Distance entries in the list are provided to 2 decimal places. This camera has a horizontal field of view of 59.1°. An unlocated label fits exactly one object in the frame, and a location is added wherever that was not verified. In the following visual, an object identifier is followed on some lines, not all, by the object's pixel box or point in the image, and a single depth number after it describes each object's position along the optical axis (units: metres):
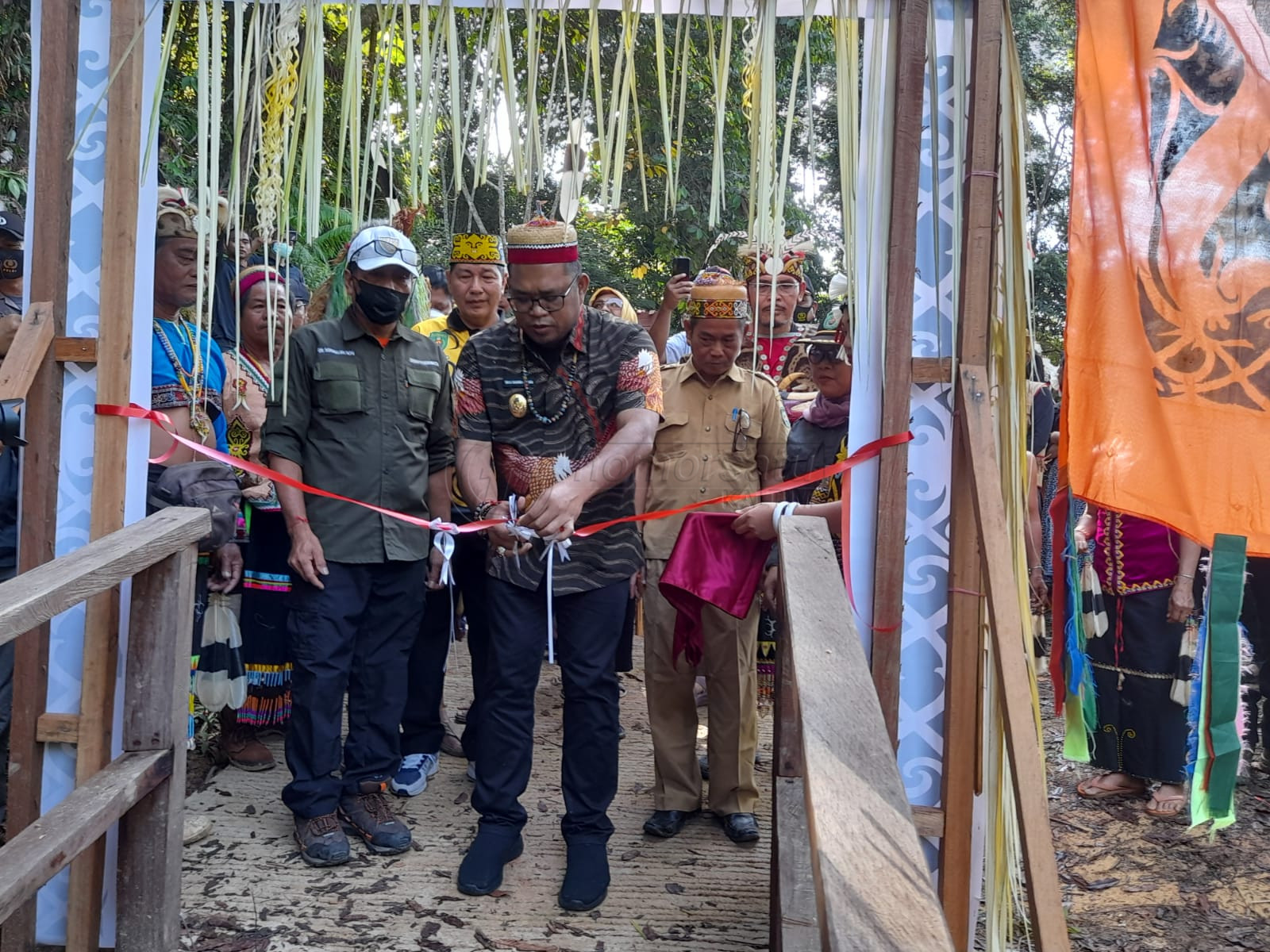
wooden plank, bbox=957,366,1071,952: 2.11
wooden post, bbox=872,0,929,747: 2.69
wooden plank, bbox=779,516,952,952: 1.12
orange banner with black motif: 2.43
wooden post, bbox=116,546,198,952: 2.68
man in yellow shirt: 4.40
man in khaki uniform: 3.69
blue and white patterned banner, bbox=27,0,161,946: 2.73
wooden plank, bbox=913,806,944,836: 2.77
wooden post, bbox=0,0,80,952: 2.68
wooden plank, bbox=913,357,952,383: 2.75
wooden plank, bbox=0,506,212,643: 2.00
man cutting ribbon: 3.11
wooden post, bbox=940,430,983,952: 2.75
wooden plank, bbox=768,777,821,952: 2.05
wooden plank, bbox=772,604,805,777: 2.65
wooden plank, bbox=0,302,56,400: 2.64
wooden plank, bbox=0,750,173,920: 2.08
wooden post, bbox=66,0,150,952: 2.71
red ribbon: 2.77
